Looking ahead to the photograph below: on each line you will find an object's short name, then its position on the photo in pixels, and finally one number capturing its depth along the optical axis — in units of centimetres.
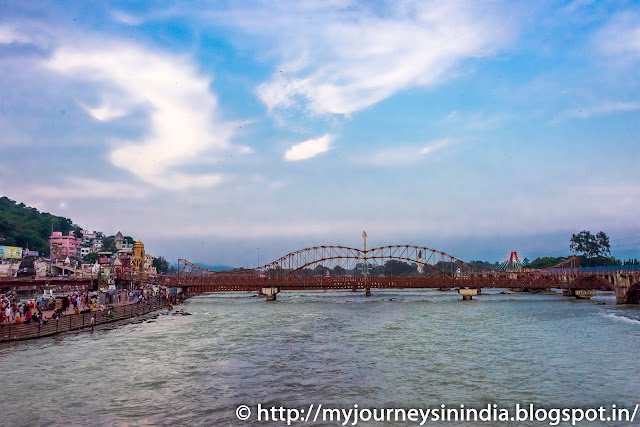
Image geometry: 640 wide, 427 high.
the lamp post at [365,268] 12528
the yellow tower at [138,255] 14875
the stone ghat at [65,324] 3489
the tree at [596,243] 19875
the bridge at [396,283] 10381
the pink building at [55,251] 19028
